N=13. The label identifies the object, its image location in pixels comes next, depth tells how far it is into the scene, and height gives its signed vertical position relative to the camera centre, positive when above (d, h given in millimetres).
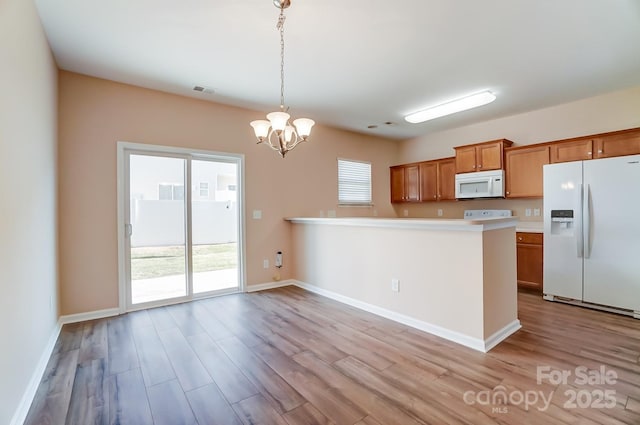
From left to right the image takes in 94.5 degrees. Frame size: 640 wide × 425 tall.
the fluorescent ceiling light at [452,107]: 3971 +1510
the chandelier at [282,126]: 2500 +764
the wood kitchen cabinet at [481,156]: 4777 +913
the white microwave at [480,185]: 4754 +428
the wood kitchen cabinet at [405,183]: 6156 +604
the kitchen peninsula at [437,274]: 2559 -640
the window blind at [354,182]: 5805 +592
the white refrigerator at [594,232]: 3264 -284
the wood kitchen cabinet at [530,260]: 4219 -733
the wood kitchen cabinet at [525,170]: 4410 +606
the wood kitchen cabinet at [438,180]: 5555 +598
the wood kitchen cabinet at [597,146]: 3629 +825
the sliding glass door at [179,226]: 3688 -178
